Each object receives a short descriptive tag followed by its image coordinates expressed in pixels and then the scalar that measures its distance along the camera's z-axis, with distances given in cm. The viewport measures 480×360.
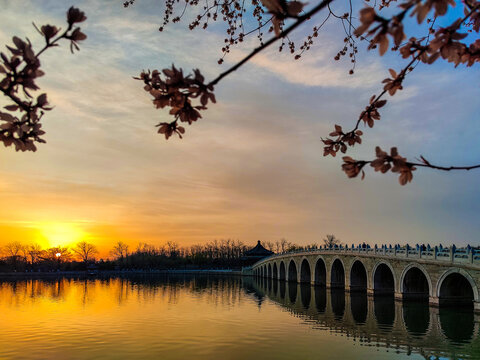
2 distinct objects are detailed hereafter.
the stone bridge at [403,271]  2755
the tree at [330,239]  12616
